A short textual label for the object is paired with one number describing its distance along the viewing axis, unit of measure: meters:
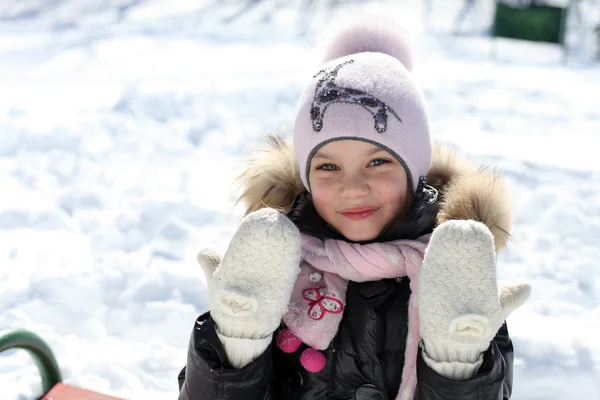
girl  1.43
